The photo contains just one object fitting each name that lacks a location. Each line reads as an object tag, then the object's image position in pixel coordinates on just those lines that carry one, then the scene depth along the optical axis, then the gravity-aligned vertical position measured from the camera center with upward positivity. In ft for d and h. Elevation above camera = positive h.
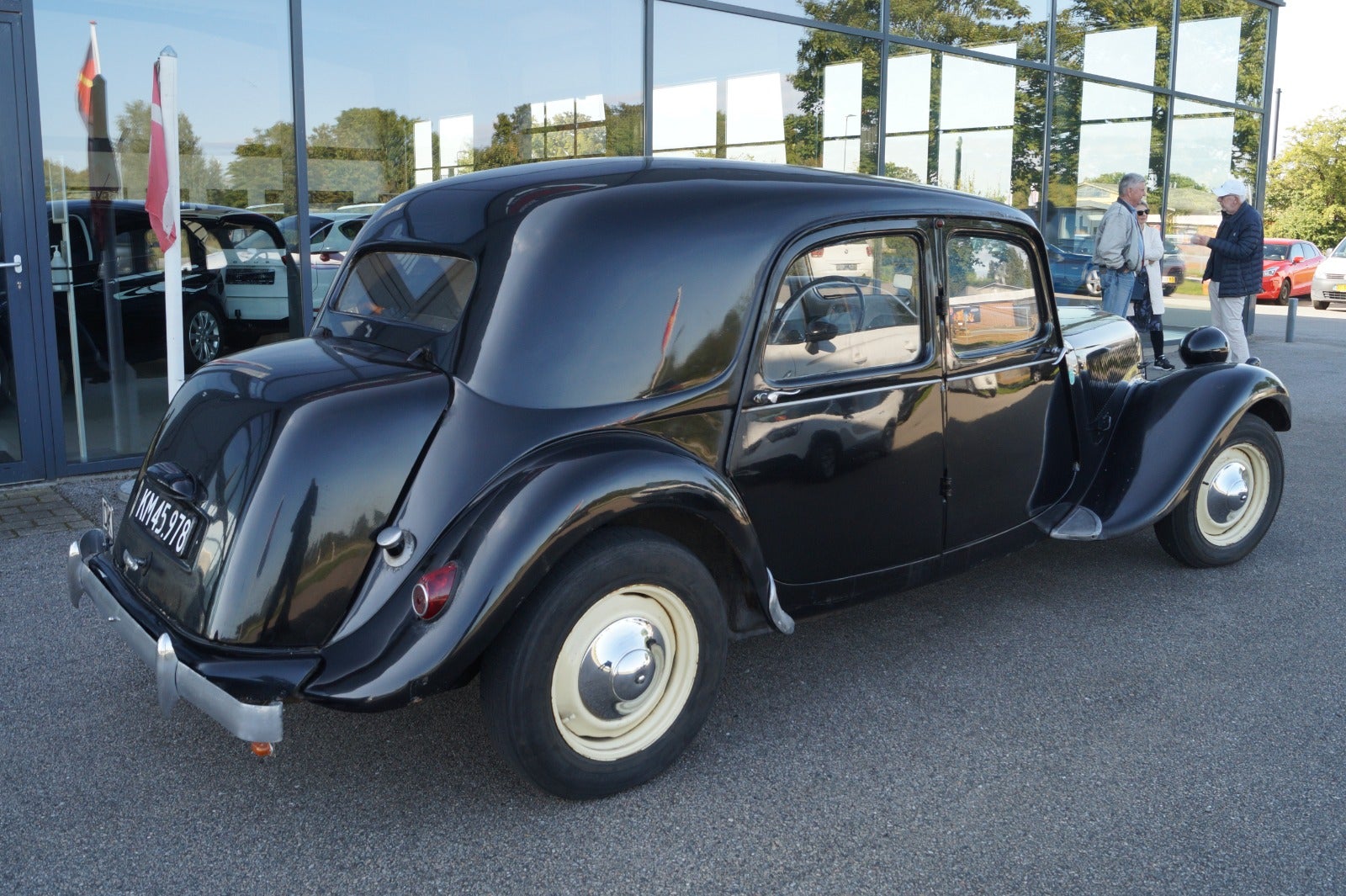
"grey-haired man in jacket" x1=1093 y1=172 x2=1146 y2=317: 31.48 +0.42
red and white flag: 17.24 +1.11
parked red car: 70.79 -0.46
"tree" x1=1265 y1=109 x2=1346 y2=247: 115.96 +7.96
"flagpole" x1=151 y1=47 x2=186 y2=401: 16.87 +0.50
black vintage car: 9.00 -1.79
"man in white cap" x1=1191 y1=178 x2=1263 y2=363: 31.65 +0.00
